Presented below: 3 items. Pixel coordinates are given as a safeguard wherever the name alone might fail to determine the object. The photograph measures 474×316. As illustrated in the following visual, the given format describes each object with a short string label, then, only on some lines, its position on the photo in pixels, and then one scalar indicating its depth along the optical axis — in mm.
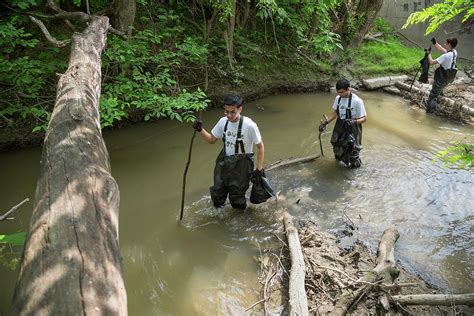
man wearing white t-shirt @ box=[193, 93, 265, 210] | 4625
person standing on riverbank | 9352
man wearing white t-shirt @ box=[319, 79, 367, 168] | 6164
